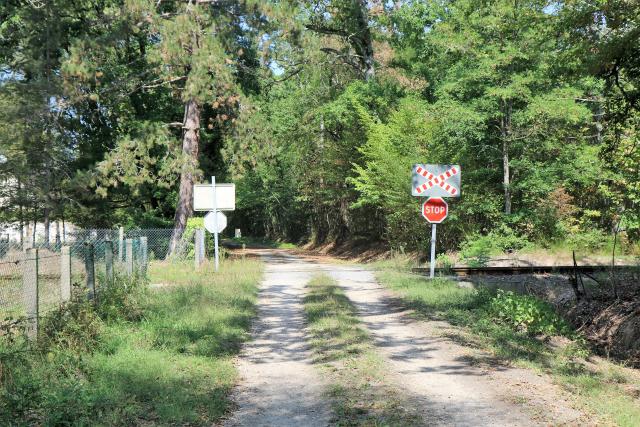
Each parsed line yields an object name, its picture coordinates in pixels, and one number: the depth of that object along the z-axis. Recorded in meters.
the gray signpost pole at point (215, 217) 20.86
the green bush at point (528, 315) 10.82
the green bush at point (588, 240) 23.97
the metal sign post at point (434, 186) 17.33
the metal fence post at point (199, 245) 22.27
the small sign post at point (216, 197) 22.01
